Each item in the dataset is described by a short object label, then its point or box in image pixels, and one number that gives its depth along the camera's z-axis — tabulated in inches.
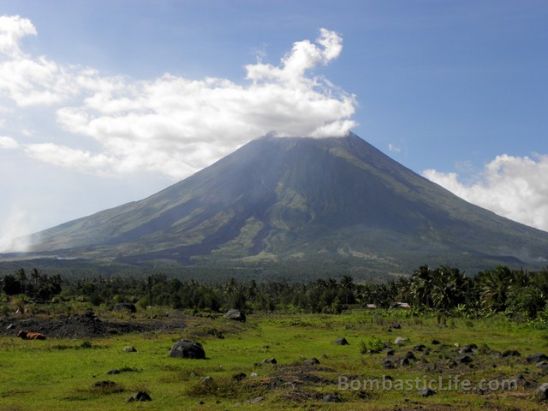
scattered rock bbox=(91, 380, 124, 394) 1015.6
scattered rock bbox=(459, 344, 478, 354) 1635.1
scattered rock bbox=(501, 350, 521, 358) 1549.1
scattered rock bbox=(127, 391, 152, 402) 946.1
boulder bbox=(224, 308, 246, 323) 2902.1
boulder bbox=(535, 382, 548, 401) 948.6
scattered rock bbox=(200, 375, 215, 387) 1018.3
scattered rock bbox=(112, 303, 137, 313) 2982.3
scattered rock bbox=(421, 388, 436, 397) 1002.7
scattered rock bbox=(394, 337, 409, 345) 1913.9
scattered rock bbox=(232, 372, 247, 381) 1094.4
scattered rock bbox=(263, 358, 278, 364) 1392.7
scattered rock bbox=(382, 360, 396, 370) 1346.1
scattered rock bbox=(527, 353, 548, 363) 1412.4
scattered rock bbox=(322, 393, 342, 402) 916.0
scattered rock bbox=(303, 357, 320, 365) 1364.4
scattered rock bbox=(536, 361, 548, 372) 1284.0
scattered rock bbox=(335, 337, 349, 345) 1939.0
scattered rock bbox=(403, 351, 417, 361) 1457.8
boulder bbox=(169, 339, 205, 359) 1480.1
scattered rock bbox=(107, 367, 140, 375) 1220.5
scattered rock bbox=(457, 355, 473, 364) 1414.9
